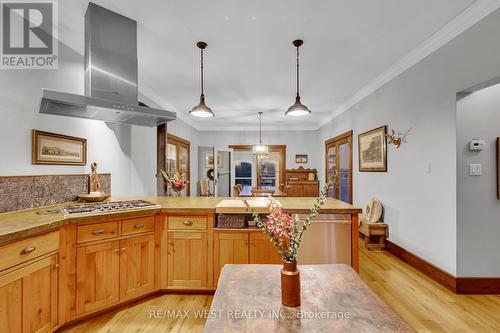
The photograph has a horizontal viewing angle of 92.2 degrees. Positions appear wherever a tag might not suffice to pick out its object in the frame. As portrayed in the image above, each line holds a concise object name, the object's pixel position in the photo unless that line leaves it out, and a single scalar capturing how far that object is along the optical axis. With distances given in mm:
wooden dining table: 5035
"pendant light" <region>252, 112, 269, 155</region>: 6691
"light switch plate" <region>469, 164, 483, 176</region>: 2424
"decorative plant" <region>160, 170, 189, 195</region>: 3211
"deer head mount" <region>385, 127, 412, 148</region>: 3271
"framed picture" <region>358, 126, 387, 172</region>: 3779
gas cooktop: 2018
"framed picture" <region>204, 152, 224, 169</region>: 7539
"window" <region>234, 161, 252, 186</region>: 8617
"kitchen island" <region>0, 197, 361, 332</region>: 1583
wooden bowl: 2623
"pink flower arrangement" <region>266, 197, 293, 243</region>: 991
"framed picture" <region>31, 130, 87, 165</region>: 2260
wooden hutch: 7234
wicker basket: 2418
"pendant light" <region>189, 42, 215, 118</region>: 2986
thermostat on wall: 2401
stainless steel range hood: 2158
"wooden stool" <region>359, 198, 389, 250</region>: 3674
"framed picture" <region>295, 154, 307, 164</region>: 7707
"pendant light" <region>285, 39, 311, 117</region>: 3012
